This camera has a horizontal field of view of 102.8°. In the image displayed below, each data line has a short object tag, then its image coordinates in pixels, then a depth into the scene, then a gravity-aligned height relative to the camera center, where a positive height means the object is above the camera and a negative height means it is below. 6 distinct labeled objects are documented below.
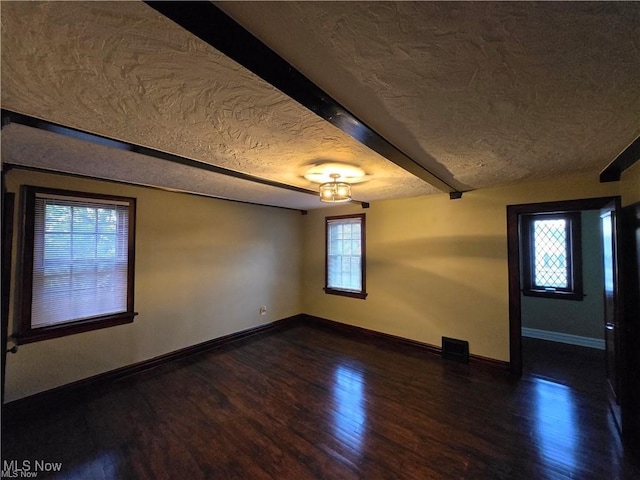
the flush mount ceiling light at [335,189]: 2.31 +0.53
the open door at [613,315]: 2.02 -0.56
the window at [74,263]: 2.38 -0.15
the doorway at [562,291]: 3.58 -0.67
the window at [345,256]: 4.38 -0.14
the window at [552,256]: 3.86 -0.12
